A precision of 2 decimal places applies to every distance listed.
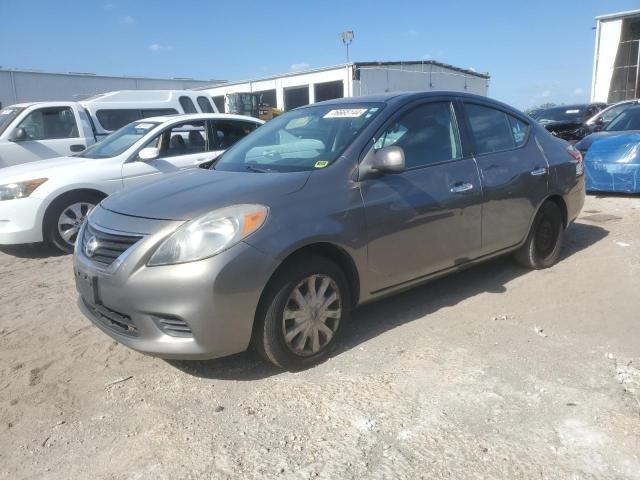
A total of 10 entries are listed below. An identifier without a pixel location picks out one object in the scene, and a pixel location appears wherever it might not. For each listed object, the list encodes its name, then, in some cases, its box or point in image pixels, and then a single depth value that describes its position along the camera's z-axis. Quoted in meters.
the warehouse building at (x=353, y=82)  30.73
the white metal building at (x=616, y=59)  24.28
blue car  7.86
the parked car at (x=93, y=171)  5.93
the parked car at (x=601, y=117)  11.48
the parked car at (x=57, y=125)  8.62
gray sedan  2.84
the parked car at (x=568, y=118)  12.68
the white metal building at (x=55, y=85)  31.53
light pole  35.88
